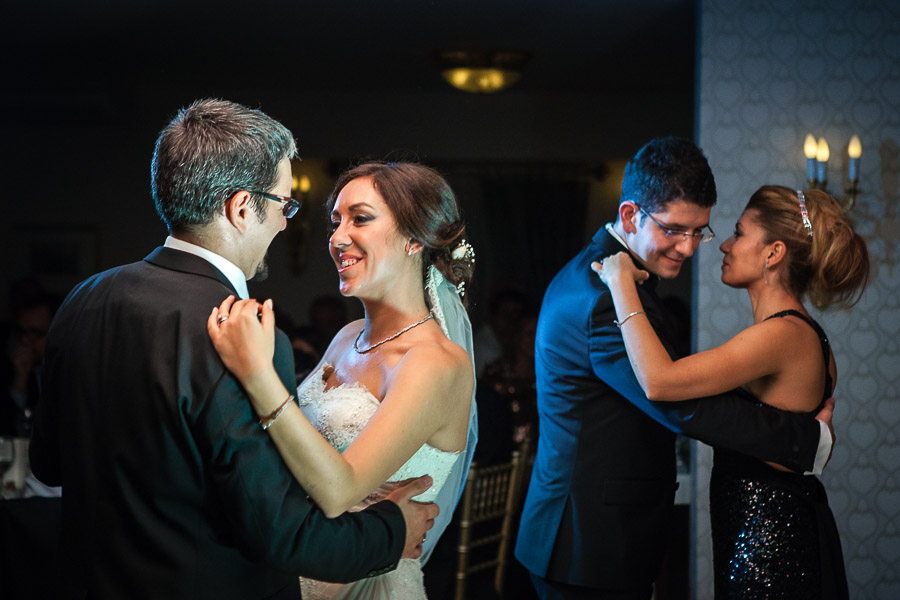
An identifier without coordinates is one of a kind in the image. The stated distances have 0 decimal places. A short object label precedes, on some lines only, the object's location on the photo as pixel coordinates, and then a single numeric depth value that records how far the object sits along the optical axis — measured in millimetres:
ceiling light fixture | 5480
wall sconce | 4117
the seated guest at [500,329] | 6906
